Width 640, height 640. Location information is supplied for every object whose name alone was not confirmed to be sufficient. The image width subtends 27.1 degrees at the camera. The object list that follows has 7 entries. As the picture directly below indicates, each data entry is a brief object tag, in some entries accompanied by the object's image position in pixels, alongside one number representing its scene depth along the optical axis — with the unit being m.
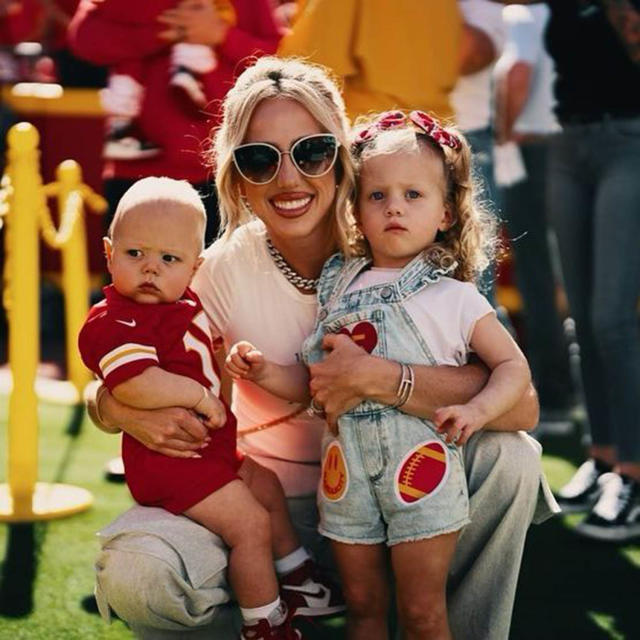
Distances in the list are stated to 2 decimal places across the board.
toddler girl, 2.80
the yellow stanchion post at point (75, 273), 5.81
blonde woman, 2.79
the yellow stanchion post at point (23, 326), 4.37
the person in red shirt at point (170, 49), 4.17
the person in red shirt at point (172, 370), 2.77
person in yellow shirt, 3.93
